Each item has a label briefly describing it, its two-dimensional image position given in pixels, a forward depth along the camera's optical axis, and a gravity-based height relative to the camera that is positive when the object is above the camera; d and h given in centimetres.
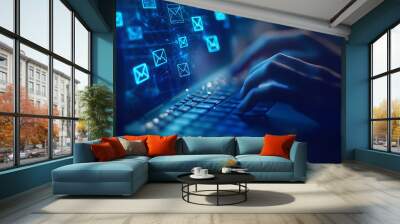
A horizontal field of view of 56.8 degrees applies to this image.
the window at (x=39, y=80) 493 +56
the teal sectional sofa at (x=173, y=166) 479 -75
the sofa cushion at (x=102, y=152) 561 -56
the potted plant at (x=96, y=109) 733 +12
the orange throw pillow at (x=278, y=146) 636 -55
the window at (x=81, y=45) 765 +152
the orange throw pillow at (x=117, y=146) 604 -51
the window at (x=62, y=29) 654 +159
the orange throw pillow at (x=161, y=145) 663 -55
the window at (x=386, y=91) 788 +52
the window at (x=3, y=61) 480 +72
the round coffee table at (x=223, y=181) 444 -80
